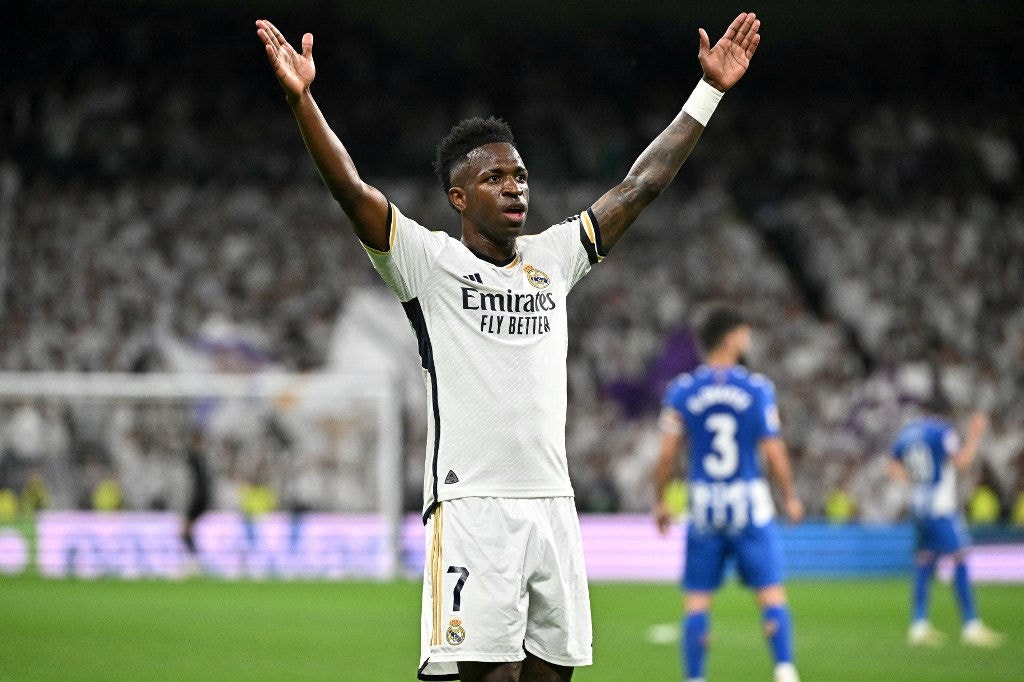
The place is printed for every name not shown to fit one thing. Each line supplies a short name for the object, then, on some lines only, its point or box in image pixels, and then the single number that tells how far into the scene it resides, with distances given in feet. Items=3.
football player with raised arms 28.58
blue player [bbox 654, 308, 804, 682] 52.49
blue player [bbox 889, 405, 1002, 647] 73.87
